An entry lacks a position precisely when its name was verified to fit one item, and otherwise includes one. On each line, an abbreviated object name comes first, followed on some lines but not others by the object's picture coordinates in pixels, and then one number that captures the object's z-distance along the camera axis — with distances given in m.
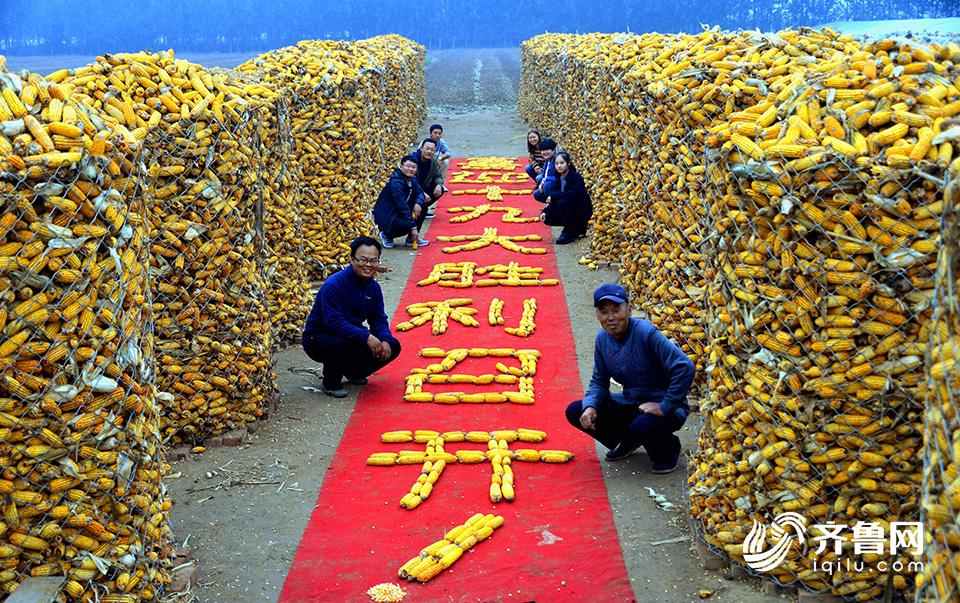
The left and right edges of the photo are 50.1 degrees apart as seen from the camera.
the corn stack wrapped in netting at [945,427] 3.76
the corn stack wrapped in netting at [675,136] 9.67
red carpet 6.67
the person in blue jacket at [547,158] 17.86
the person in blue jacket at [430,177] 18.36
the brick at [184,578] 6.62
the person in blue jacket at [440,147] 19.06
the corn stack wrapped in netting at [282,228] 10.83
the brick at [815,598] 6.19
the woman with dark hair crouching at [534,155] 20.89
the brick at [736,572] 6.59
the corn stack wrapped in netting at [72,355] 5.55
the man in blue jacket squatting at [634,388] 7.84
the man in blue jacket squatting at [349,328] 10.00
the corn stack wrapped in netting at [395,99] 19.66
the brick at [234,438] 9.12
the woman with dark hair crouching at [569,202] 16.88
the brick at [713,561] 6.78
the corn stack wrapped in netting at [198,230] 8.36
